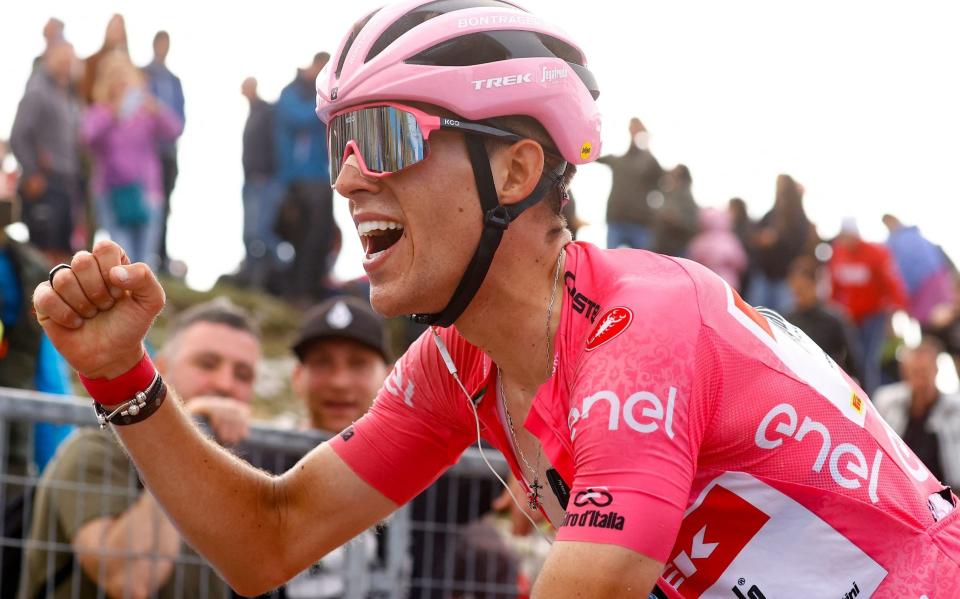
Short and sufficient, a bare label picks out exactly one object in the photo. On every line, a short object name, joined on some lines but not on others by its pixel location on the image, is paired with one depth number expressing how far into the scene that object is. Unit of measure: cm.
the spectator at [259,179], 1394
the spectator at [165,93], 1303
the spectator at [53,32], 1177
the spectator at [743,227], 1542
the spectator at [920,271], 1466
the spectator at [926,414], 1023
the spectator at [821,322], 1122
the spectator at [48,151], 1149
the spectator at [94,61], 1247
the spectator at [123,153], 1224
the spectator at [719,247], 1524
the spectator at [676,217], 1521
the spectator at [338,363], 639
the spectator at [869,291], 1411
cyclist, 277
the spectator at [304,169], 1347
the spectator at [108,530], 499
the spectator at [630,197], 1503
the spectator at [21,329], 672
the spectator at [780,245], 1518
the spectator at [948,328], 1248
